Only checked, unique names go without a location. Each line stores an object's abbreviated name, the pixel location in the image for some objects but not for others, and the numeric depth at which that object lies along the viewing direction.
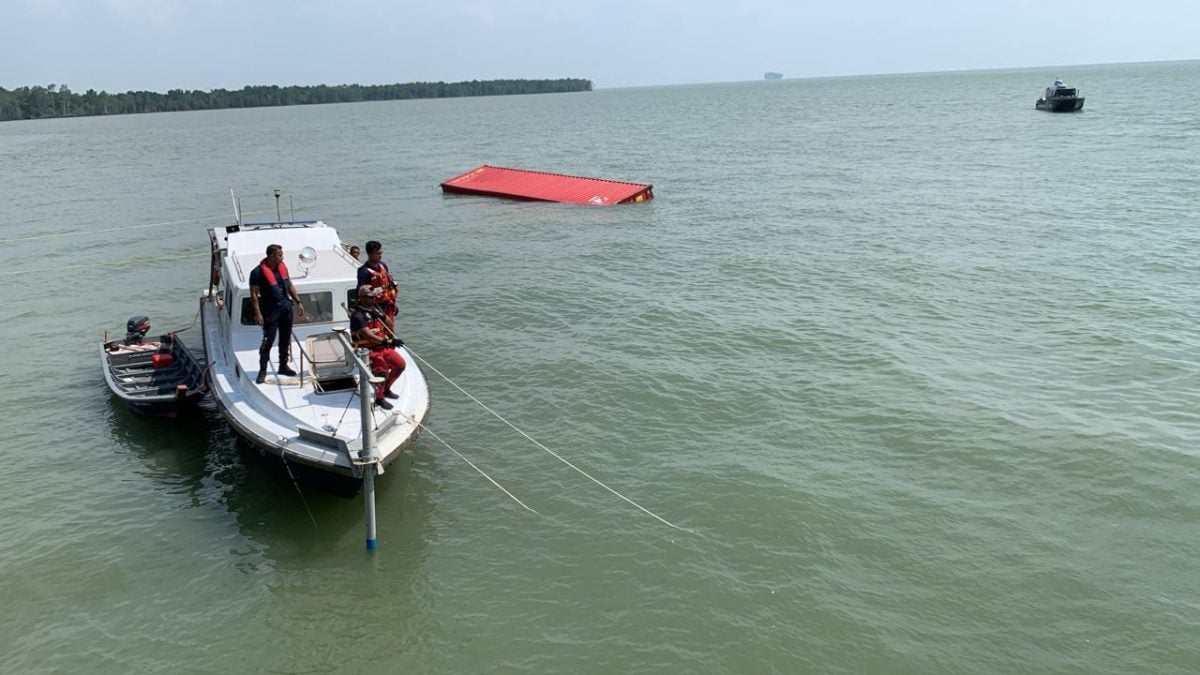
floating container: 40.84
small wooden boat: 15.93
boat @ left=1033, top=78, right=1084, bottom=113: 84.75
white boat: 12.23
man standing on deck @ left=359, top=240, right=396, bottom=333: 13.86
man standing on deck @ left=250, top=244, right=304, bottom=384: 13.73
